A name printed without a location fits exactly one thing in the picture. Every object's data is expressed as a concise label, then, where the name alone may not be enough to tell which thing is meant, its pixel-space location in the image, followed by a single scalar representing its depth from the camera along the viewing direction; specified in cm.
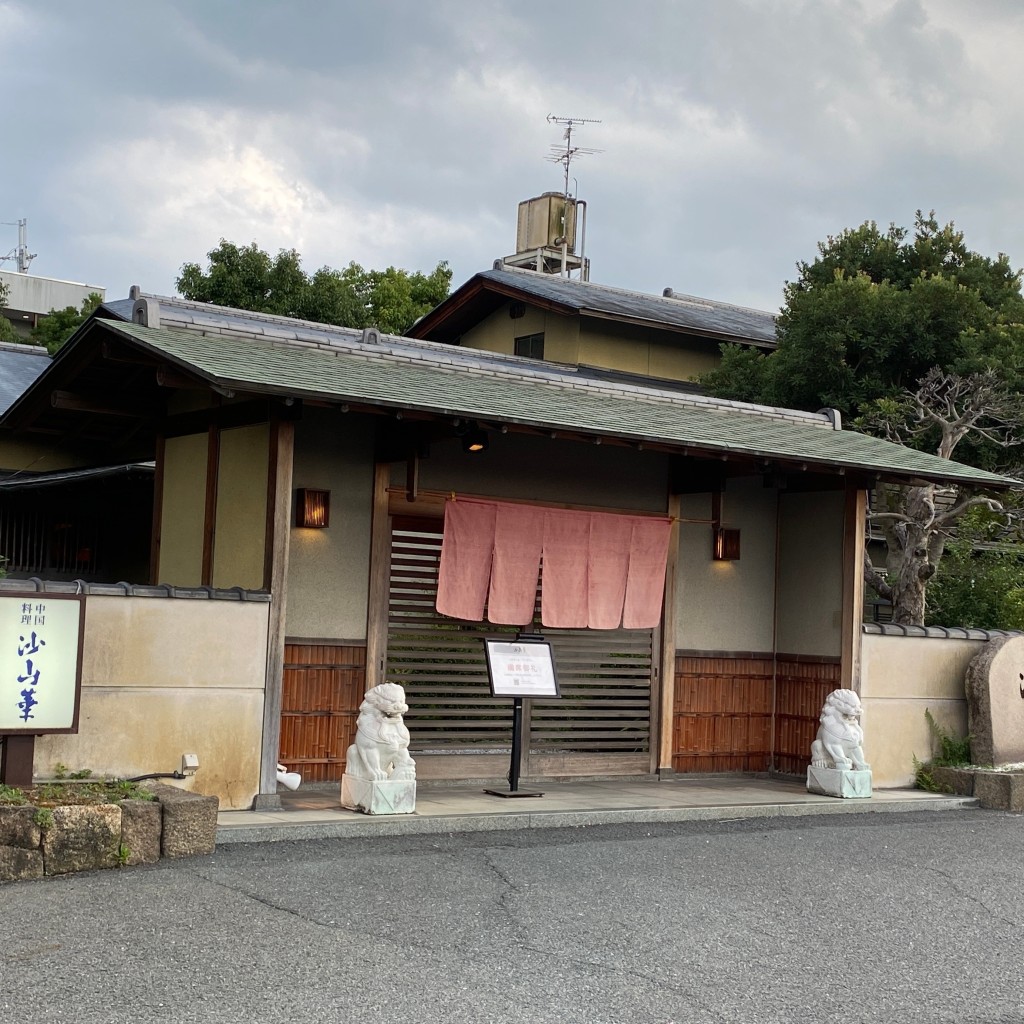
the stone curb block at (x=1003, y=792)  1156
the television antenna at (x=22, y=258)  4469
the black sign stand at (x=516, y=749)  1037
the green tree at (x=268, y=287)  2492
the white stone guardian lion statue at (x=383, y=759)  905
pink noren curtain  1070
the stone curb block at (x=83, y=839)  691
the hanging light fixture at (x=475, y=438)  982
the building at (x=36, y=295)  3972
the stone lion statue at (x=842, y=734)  1133
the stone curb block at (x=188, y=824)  742
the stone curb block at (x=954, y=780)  1190
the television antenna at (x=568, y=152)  3189
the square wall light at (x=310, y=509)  1023
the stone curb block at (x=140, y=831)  720
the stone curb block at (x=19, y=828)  680
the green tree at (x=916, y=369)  1647
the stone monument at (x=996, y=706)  1221
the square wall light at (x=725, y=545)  1241
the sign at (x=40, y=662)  773
